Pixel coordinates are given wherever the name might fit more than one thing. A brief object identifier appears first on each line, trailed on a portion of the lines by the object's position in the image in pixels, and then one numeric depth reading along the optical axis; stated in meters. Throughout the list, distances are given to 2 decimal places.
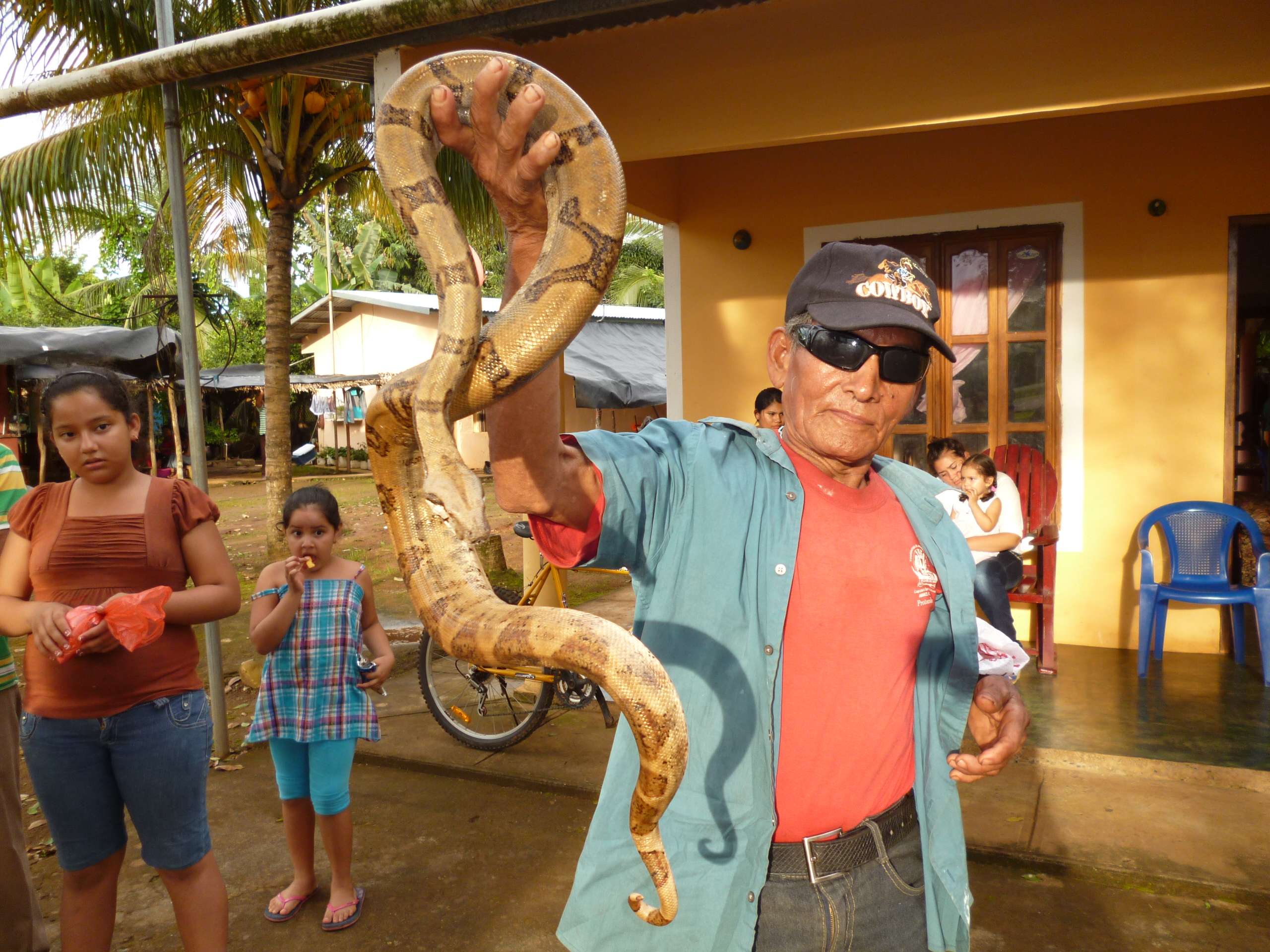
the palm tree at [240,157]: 7.70
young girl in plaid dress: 3.51
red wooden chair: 6.13
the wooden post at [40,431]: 16.31
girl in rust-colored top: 2.83
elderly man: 1.71
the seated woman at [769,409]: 6.23
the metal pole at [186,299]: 4.75
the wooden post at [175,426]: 16.72
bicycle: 5.22
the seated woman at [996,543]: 5.73
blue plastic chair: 5.99
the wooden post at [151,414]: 13.45
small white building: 12.21
